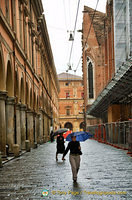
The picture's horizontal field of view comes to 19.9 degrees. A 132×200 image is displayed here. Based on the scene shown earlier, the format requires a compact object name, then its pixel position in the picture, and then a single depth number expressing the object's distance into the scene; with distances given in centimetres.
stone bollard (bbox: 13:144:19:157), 1944
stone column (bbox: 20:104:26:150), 2448
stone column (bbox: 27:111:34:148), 2788
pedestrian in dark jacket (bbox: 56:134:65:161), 1747
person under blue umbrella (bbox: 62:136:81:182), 1022
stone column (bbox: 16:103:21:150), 2208
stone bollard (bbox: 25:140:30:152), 2456
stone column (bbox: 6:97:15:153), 1948
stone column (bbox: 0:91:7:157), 1621
